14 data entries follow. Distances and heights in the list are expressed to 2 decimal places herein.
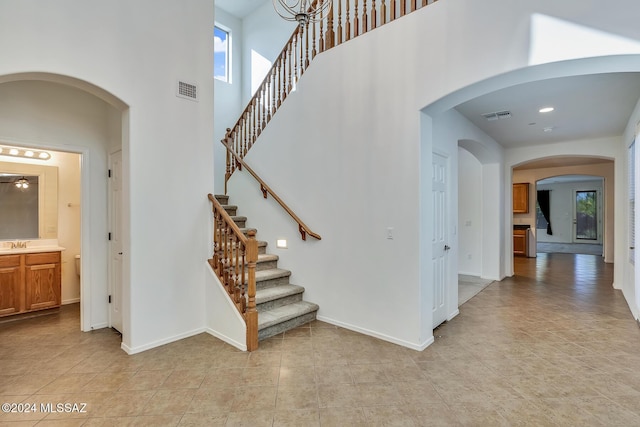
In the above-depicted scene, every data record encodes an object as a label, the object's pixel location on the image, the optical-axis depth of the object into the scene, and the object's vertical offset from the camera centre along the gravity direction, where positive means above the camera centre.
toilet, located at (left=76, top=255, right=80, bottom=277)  4.64 -0.74
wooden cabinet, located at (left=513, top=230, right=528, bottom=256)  9.26 -0.88
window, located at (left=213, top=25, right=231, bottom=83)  7.19 +3.66
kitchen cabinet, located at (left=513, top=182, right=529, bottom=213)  9.22 +0.44
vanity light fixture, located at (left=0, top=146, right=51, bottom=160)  4.14 +0.83
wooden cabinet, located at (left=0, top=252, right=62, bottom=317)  3.98 -0.89
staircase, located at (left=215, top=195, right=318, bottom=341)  3.41 -1.05
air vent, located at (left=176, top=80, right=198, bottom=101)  3.41 +1.35
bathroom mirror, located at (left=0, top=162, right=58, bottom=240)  4.31 +0.16
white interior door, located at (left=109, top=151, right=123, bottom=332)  3.59 -0.32
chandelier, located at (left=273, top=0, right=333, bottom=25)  2.09 +1.35
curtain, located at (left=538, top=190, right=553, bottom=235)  13.31 +0.30
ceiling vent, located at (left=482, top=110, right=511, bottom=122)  4.18 +1.32
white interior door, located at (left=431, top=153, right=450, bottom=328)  3.59 -0.30
